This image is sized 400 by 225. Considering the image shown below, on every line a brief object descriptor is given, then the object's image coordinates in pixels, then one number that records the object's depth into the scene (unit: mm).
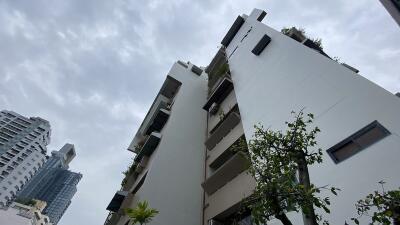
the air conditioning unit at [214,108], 19531
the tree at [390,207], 3534
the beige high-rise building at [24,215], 43156
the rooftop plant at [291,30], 15823
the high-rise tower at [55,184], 164338
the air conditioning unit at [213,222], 13012
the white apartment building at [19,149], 80812
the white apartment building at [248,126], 6668
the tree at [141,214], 8367
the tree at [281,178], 4387
